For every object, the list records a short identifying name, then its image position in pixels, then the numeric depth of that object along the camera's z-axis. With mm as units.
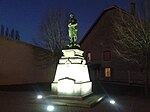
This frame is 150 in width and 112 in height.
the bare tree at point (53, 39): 14284
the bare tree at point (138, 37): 9255
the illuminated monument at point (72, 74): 7132
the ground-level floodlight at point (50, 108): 5581
